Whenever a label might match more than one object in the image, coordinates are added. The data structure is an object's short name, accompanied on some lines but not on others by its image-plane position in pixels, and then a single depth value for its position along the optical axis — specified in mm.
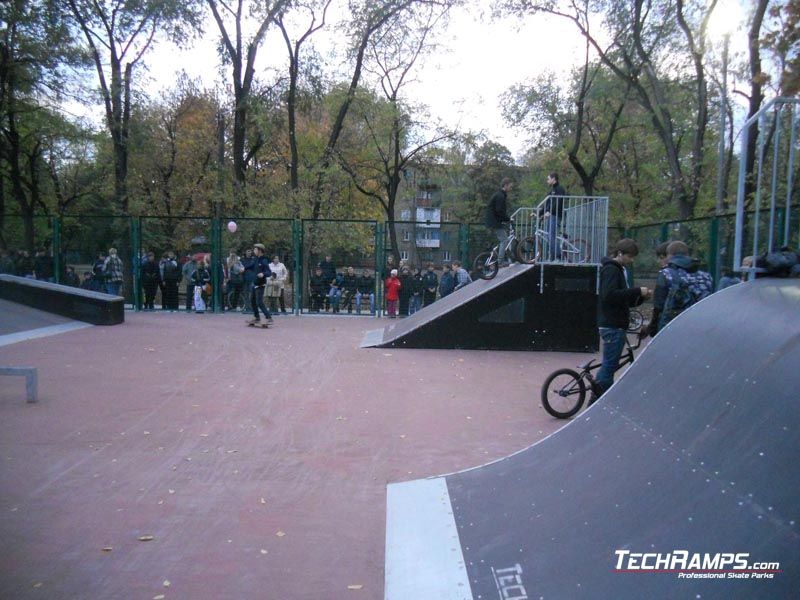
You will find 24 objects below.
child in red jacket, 19172
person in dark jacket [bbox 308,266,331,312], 19469
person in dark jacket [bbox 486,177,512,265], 13852
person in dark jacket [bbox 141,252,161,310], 19922
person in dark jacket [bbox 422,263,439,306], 19312
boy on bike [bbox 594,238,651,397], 6684
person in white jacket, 19266
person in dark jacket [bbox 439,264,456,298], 18688
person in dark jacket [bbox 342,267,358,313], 19453
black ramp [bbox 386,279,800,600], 2697
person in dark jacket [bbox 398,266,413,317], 19234
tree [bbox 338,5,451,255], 30109
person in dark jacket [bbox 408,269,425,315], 19281
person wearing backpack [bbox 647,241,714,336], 6719
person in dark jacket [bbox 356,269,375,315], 19484
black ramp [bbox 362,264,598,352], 12812
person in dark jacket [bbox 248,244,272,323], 14547
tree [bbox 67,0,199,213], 25812
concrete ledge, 15656
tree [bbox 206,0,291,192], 25625
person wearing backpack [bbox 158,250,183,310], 19781
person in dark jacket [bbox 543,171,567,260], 13039
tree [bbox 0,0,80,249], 24188
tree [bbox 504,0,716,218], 20609
